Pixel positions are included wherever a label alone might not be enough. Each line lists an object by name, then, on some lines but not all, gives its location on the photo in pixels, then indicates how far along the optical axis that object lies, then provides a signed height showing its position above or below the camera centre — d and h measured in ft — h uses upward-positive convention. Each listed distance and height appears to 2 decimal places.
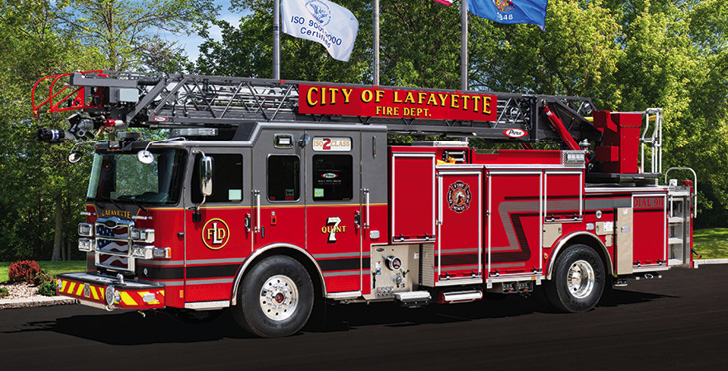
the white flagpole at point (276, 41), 69.02 +10.51
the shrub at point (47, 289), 51.78 -7.03
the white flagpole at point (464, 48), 74.90 +10.80
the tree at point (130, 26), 92.32 +16.33
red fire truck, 37.63 -1.67
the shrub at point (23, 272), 55.83 -6.45
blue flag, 73.97 +13.74
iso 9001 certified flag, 67.41 +11.63
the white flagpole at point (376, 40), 72.91 +11.30
